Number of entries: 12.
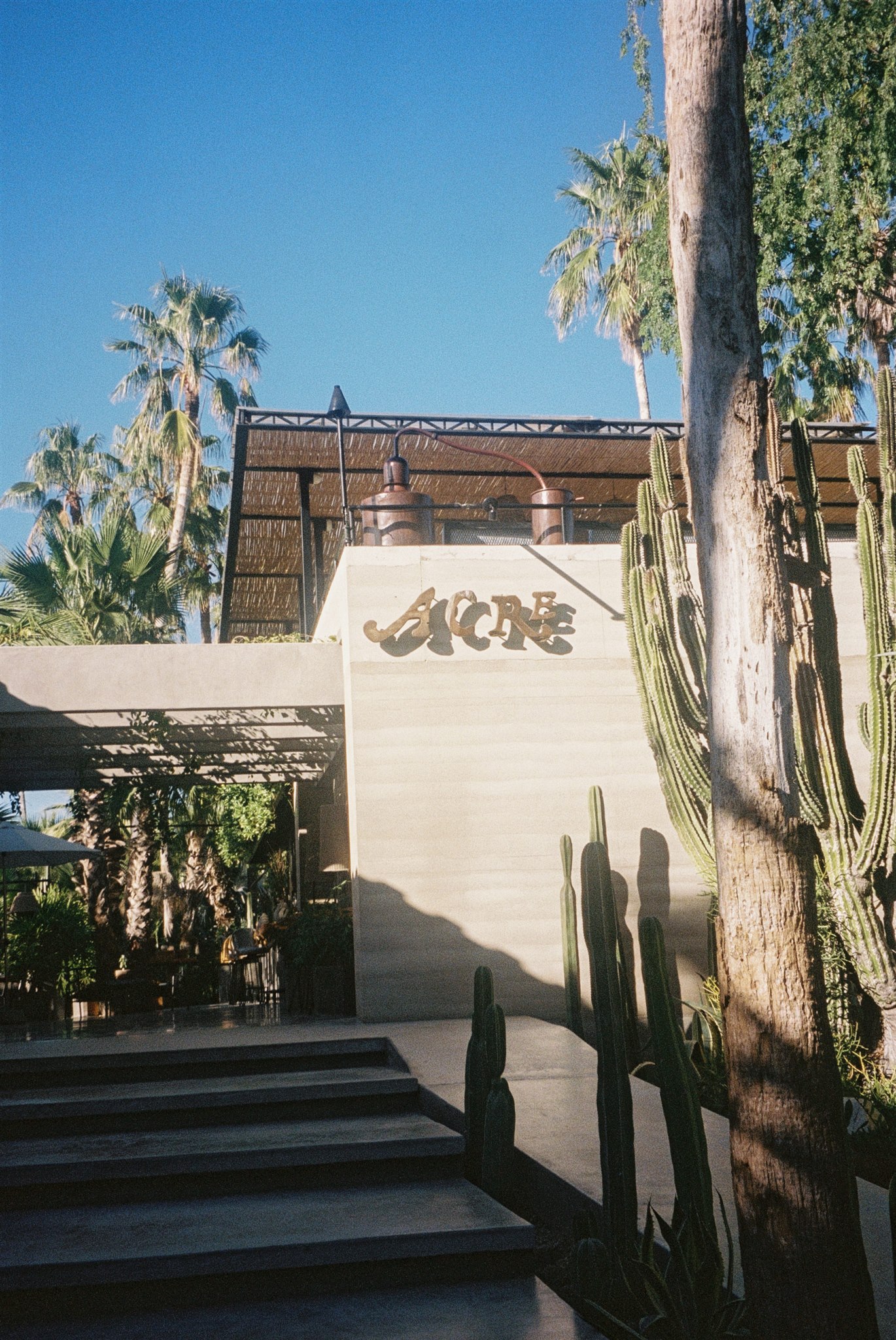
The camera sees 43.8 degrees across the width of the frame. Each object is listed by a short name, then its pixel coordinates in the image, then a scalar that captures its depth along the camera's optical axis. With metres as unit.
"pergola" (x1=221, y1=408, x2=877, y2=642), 11.47
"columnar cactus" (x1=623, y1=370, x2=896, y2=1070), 6.80
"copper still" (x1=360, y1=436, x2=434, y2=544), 10.09
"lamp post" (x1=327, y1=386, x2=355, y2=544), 10.12
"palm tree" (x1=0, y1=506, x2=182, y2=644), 13.59
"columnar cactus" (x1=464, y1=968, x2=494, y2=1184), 4.95
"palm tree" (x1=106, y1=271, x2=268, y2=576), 23.03
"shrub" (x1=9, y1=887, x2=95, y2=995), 12.97
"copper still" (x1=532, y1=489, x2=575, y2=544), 10.77
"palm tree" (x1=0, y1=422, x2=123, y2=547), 25.69
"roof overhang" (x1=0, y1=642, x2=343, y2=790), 9.42
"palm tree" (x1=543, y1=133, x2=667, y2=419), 22.11
